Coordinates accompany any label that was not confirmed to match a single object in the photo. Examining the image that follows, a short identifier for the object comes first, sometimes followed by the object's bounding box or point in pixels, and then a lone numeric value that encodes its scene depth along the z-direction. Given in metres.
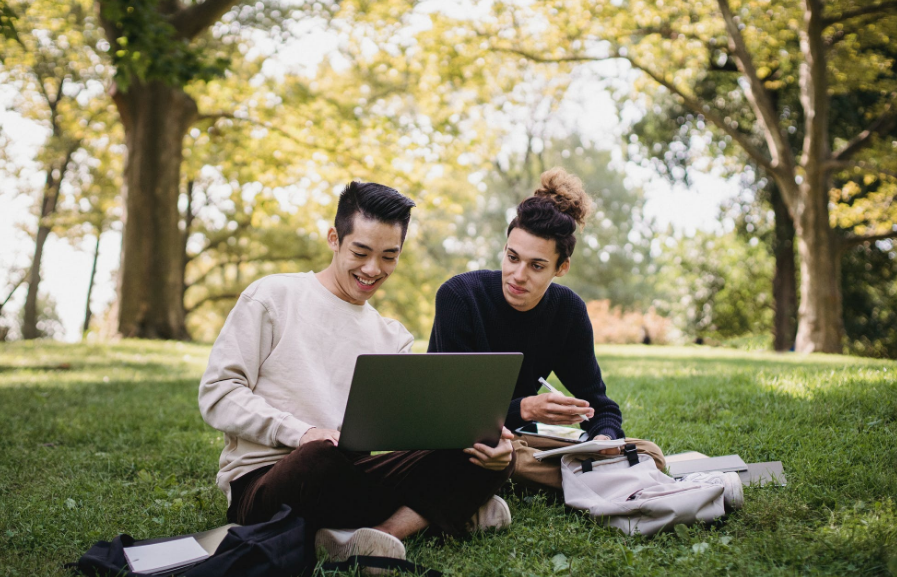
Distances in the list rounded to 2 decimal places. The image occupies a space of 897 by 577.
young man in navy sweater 3.49
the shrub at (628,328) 19.56
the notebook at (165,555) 2.42
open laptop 2.45
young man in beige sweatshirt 2.62
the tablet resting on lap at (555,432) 3.64
